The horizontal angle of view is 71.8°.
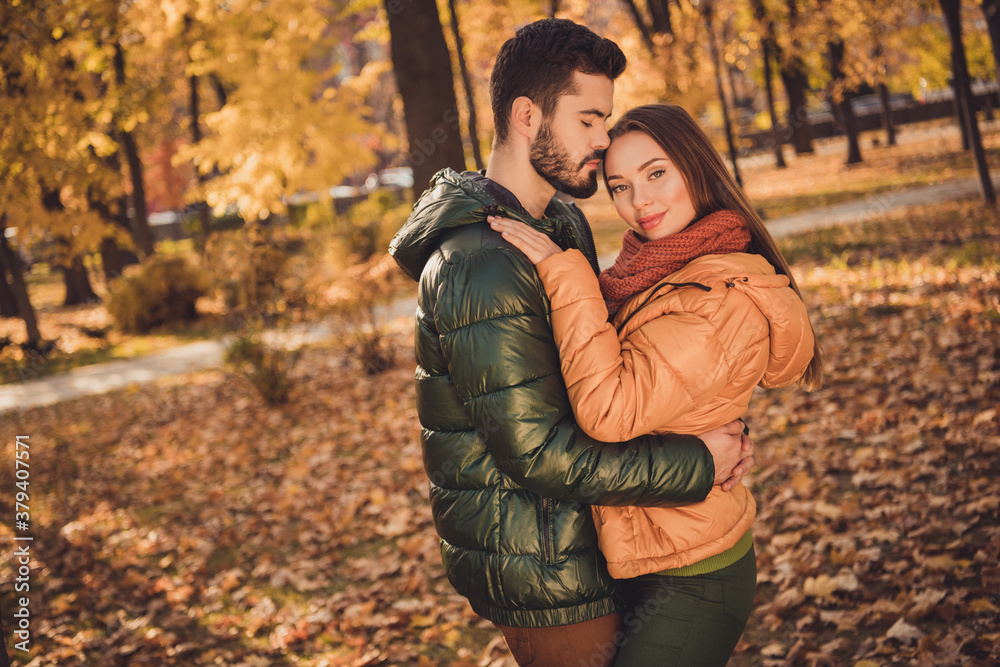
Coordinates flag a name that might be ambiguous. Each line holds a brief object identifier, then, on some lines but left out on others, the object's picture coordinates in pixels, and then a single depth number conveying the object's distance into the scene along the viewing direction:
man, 1.79
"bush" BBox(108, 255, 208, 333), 15.08
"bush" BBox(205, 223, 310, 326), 8.70
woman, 1.82
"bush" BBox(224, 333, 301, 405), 8.16
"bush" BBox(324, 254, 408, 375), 8.70
